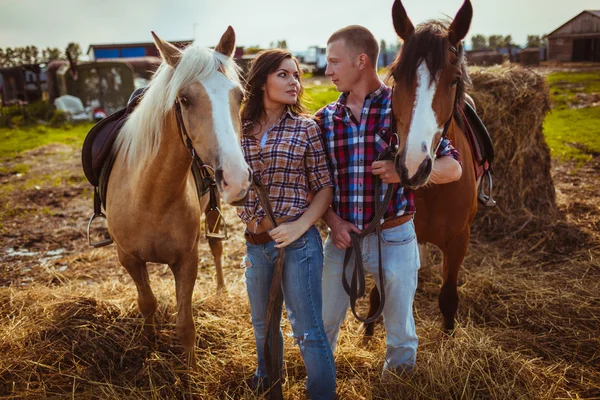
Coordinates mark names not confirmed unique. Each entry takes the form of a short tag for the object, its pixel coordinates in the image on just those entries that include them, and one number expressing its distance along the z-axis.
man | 1.96
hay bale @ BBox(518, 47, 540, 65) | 24.06
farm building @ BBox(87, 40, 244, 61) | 30.97
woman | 1.86
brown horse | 1.71
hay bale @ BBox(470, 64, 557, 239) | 5.16
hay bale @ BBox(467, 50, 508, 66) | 21.55
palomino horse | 1.65
